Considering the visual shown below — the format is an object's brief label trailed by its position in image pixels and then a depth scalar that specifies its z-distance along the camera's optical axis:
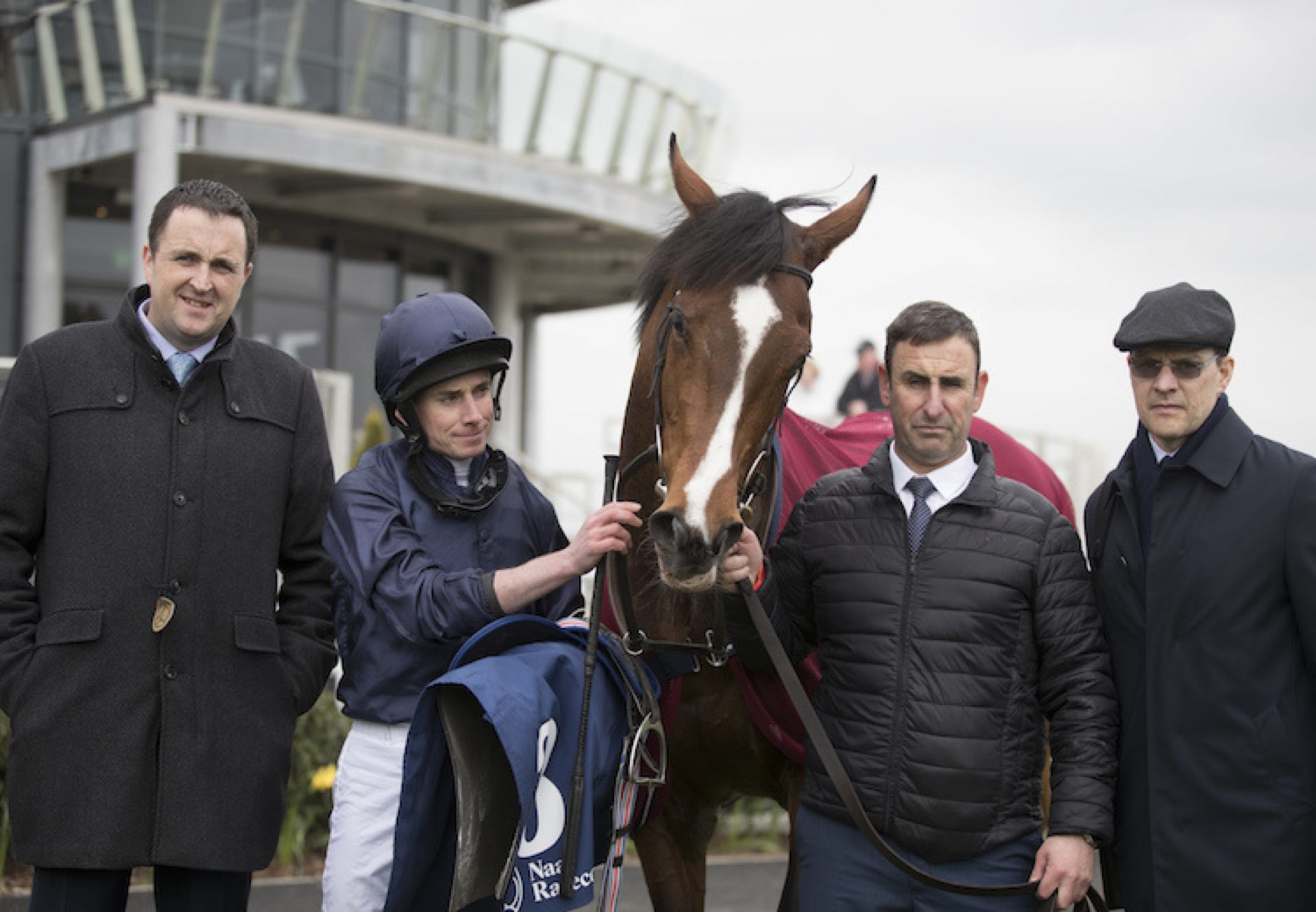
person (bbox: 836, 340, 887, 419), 13.23
